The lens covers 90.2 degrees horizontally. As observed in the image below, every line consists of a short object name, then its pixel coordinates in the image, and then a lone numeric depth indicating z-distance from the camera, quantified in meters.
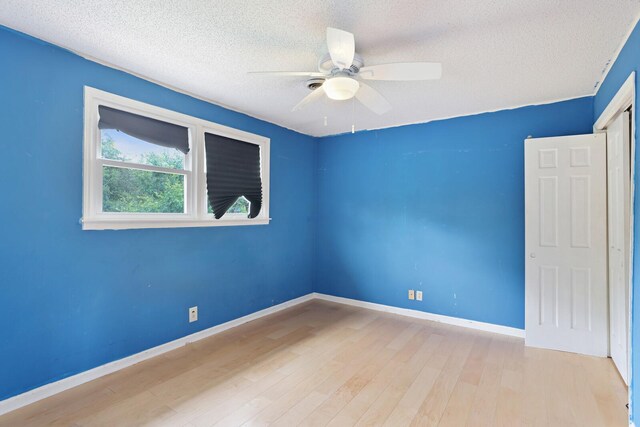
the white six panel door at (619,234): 2.34
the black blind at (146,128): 2.47
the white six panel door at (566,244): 2.78
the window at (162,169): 2.41
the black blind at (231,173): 3.22
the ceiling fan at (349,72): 1.65
